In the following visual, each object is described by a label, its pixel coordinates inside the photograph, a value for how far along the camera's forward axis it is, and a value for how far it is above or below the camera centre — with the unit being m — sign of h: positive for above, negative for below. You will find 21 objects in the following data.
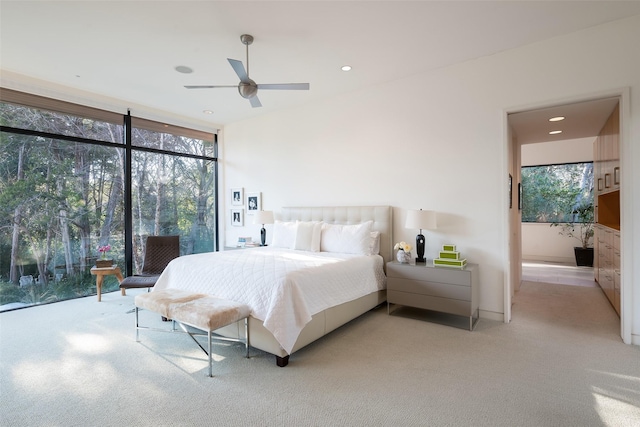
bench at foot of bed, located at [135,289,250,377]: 2.37 -0.81
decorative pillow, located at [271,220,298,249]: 4.54 -0.36
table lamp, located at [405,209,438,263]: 3.61 -0.12
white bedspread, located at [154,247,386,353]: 2.50 -0.68
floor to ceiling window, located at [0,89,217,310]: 4.04 +0.31
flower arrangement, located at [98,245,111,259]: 4.65 -0.57
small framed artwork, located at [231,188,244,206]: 6.07 +0.31
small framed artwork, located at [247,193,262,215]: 5.78 +0.17
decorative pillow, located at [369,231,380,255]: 4.00 -0.44
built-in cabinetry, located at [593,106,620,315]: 3.43 +0.00
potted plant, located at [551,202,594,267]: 6.66 -0.50
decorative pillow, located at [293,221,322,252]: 4.26 -0.36
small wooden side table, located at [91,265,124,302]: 4.42 -0.88
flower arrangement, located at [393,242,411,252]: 3.71 -0.45
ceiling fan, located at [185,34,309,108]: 3.04 +1.26
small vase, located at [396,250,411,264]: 3.70 -0.57
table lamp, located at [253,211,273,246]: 5.26 -0.10
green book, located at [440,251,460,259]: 3.40 -0.51
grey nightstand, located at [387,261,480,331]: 3.22 -0.87
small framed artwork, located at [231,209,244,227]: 6.10 -0.11
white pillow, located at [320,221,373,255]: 3.96 -0.37
